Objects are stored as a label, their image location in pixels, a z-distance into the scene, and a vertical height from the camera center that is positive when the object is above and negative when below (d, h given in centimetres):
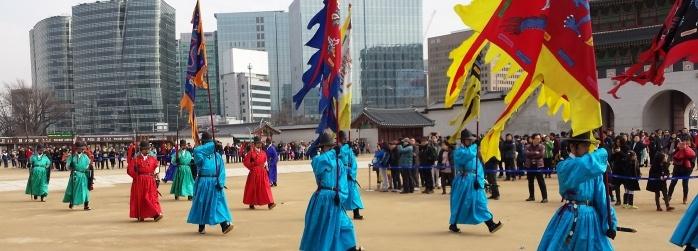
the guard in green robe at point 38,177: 1769 -123
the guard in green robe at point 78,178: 1482 -108
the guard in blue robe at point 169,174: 2314 -165
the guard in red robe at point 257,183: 1412 -126
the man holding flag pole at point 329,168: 756 -51
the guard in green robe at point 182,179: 1702 -133
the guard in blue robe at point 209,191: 1039 -104
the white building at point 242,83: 11100 +854
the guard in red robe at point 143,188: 1247 -116
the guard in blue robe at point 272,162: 2062 -112
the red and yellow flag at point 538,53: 592 +75
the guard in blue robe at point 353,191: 1194 -126
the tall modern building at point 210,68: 11433 +1214
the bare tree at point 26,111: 6938 +277
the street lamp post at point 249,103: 10509 +466
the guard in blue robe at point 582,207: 575 -83
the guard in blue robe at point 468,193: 984 -112
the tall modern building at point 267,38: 13262 +2011
